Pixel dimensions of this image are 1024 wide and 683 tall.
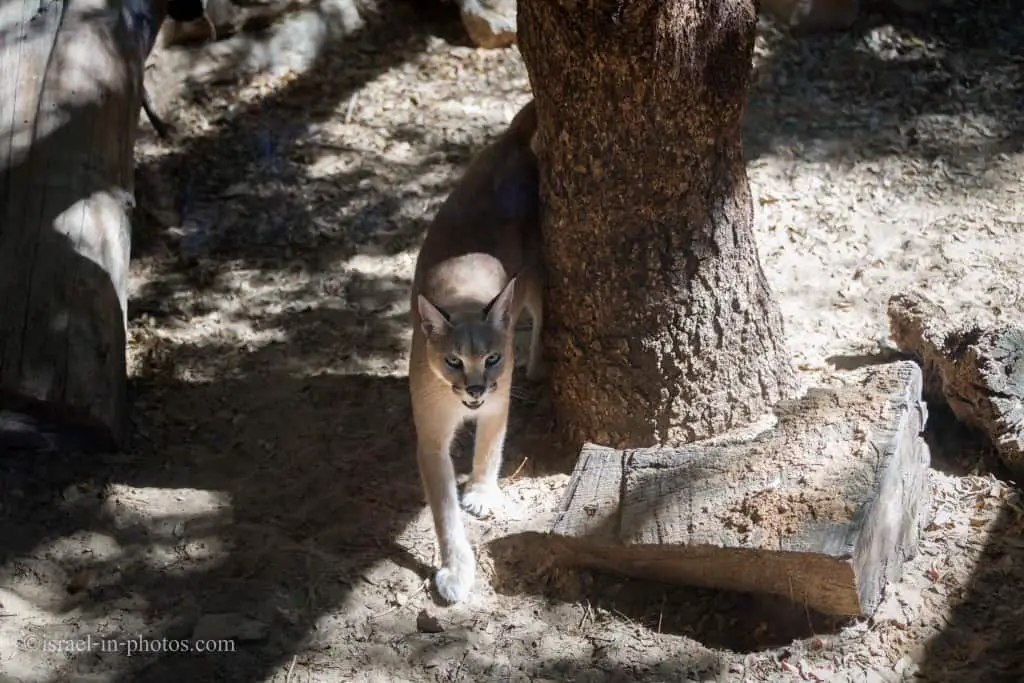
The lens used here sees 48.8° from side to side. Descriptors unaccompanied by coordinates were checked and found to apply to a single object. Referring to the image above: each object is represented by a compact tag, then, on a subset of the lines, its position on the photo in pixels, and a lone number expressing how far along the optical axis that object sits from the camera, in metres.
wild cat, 4.74
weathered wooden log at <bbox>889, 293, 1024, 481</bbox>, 4.53
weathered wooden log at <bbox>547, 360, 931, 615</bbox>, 3.91
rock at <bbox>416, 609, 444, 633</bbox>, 4.34
